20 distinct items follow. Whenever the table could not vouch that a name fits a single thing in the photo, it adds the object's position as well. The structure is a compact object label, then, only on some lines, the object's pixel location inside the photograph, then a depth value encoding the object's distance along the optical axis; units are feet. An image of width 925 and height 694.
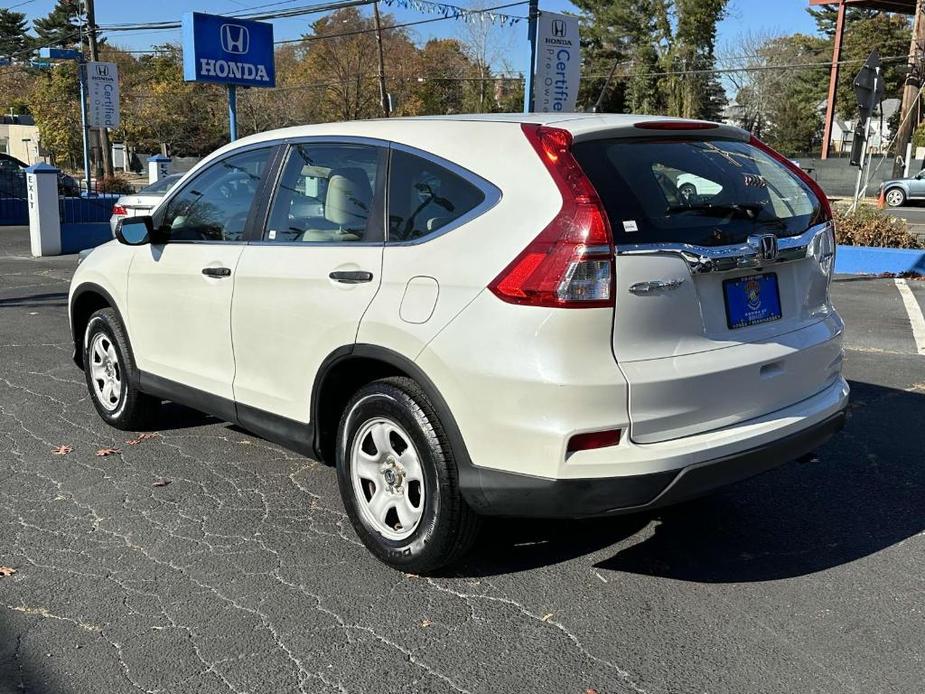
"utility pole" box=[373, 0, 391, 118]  115.44
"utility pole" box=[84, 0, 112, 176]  91.61
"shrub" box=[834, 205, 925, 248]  42.70
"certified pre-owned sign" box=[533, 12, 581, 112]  42.78
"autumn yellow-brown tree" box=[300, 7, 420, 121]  157.89
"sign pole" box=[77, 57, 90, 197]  76.23
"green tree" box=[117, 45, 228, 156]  171.83
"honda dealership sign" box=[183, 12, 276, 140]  46.62
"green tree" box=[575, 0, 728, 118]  176.65
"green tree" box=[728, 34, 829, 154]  187.32
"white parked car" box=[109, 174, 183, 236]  42.96
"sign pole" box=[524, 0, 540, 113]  43.29
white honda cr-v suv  9.51
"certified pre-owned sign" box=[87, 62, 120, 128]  68.49
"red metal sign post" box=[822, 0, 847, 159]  126.71
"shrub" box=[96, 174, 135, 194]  88.33
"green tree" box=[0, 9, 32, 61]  280.51
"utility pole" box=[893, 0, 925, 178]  86.74
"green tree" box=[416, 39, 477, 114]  173.27
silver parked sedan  98.27
